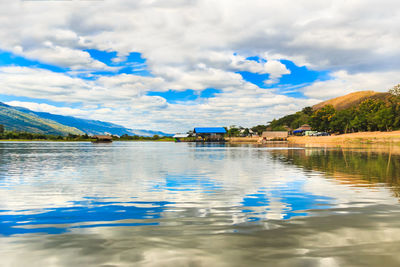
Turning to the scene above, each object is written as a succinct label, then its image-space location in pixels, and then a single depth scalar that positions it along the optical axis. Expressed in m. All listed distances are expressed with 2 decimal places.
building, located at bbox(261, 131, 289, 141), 185.12
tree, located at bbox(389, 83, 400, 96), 124.94
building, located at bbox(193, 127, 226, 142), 189.26
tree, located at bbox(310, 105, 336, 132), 162.00
